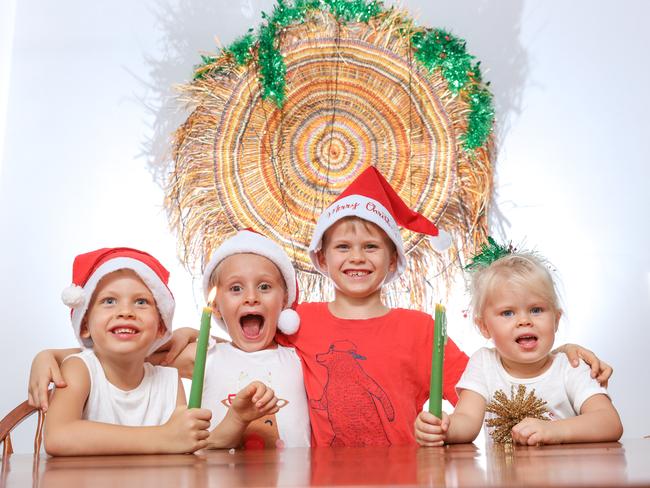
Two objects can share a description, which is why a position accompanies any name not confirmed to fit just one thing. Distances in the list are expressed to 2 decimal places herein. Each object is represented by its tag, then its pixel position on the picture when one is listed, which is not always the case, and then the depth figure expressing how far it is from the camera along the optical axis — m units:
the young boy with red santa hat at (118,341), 1.27
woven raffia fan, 2.31
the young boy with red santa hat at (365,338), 1.49
